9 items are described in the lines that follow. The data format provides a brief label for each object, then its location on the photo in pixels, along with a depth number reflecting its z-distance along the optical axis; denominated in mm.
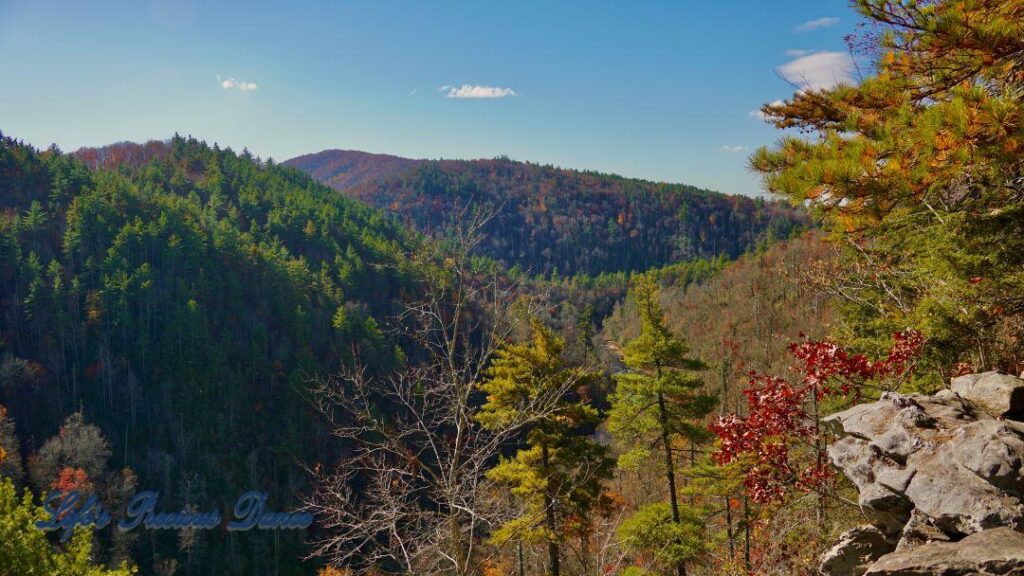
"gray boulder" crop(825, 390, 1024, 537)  4406
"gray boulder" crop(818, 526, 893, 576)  5543
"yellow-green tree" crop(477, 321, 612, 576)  12602
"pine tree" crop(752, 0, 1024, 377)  4777
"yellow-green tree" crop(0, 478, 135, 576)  9375
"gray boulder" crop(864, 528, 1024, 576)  3742
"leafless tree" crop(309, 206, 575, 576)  7477
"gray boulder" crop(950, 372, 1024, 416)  5305
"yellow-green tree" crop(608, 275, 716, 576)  13367
